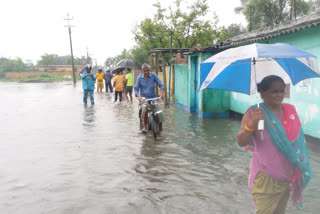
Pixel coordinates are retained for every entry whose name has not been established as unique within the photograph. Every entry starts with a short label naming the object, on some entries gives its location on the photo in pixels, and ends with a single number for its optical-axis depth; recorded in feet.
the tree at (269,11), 116.91
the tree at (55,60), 345.31
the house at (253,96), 22.26
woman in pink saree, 8.20
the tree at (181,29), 106.63
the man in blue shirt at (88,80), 44.94
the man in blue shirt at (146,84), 25.39
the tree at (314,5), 124.65
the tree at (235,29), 161.27
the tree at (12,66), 287.40
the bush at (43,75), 247.99
